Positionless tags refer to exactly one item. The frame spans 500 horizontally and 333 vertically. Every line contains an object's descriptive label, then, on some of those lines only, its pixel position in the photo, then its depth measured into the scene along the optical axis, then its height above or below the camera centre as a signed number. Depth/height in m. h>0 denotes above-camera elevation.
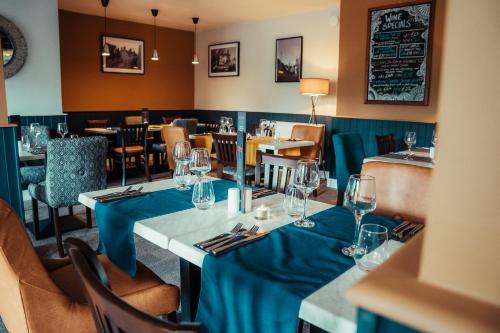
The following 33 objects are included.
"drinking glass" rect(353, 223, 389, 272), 1.15 -0.40
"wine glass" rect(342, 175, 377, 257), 1.39 -0.30
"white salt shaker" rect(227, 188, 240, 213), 1.73 -0.39
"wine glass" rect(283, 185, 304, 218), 1.68 -0.38
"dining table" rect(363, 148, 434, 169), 3.38 -0.40
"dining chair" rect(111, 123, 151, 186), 5.46 -0.49
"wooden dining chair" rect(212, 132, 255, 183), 4.11 -0.45
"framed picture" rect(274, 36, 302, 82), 7.06 +0.98
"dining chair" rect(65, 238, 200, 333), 0.67 -0.37
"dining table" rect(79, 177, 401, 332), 0.95 -0.46
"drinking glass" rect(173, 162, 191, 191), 2.15 -0.35
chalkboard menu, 5.14 +0.84
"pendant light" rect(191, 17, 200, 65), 7.49 +1.76
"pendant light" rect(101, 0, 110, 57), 6.28 +1.44
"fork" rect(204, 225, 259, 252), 1.30 -0.44
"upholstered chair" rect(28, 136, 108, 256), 3.04 -0.49
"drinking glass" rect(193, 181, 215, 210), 1.76 -0.38
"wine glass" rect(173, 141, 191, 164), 2.32 -0.25
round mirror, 5.23 +0.83
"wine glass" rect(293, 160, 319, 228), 1.64 -0.27
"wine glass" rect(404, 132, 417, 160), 3.95 -0.24
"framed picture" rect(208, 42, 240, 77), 8.16 +1.13
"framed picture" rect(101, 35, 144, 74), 7.58 +1.09
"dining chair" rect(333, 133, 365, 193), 3.51 -0.39
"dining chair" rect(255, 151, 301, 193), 2.32 -0.35
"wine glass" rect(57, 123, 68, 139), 4.27 -0.21
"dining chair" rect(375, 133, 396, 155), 4.35 -0.34
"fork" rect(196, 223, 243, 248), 1.33 -0.45
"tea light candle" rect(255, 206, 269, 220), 1.66 -0.43
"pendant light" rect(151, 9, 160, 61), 6.86 +1.74
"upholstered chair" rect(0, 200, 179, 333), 1.20 -0.63
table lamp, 6.12 +0.41
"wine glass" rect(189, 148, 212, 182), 2.09 -0.27
